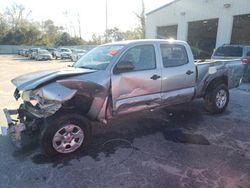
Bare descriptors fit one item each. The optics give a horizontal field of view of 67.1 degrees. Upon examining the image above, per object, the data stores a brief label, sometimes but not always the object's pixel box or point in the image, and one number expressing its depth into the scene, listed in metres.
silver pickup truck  2.94
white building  13.00
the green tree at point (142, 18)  26.11
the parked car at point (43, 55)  25.12
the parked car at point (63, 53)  27.07
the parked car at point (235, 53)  8.72
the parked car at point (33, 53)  26.38
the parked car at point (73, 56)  22.67
